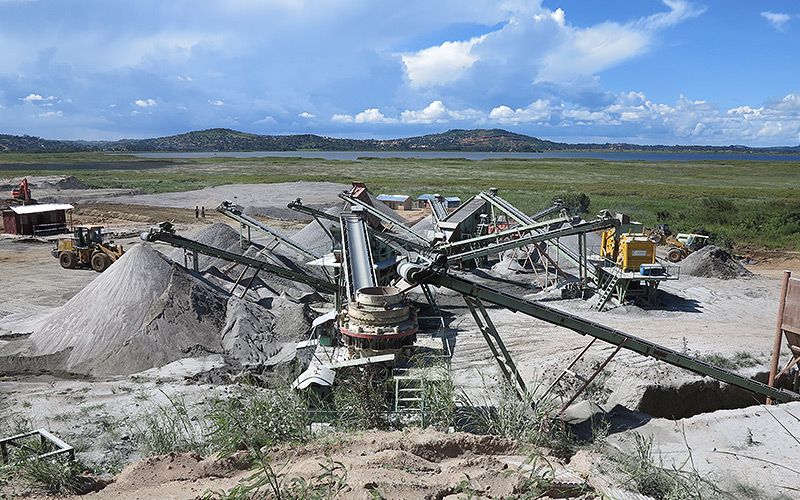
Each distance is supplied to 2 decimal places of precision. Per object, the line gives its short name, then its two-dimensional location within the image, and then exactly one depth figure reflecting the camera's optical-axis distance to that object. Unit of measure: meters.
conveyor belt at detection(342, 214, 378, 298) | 12.42
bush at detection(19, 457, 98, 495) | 6.03
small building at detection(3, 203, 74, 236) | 32.97
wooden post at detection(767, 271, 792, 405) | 10.78
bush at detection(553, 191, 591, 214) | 43.78
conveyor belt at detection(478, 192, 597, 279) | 21.05
